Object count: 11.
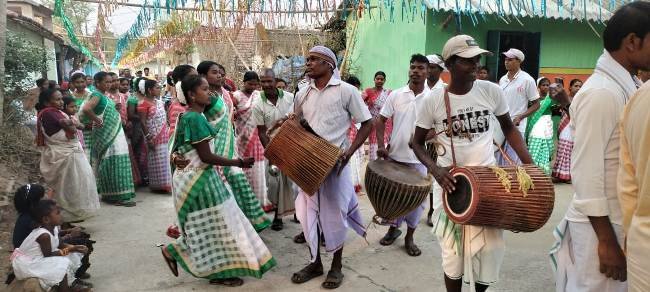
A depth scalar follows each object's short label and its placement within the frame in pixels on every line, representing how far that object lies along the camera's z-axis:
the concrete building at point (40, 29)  13.47
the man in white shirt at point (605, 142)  1.92
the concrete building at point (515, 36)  9.32
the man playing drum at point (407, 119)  4.46
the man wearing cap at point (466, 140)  2.80
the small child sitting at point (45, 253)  3.20
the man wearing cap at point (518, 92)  5.72
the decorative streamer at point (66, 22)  7.20
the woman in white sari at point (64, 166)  5.00
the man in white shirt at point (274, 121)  4.90
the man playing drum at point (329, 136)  3.77
